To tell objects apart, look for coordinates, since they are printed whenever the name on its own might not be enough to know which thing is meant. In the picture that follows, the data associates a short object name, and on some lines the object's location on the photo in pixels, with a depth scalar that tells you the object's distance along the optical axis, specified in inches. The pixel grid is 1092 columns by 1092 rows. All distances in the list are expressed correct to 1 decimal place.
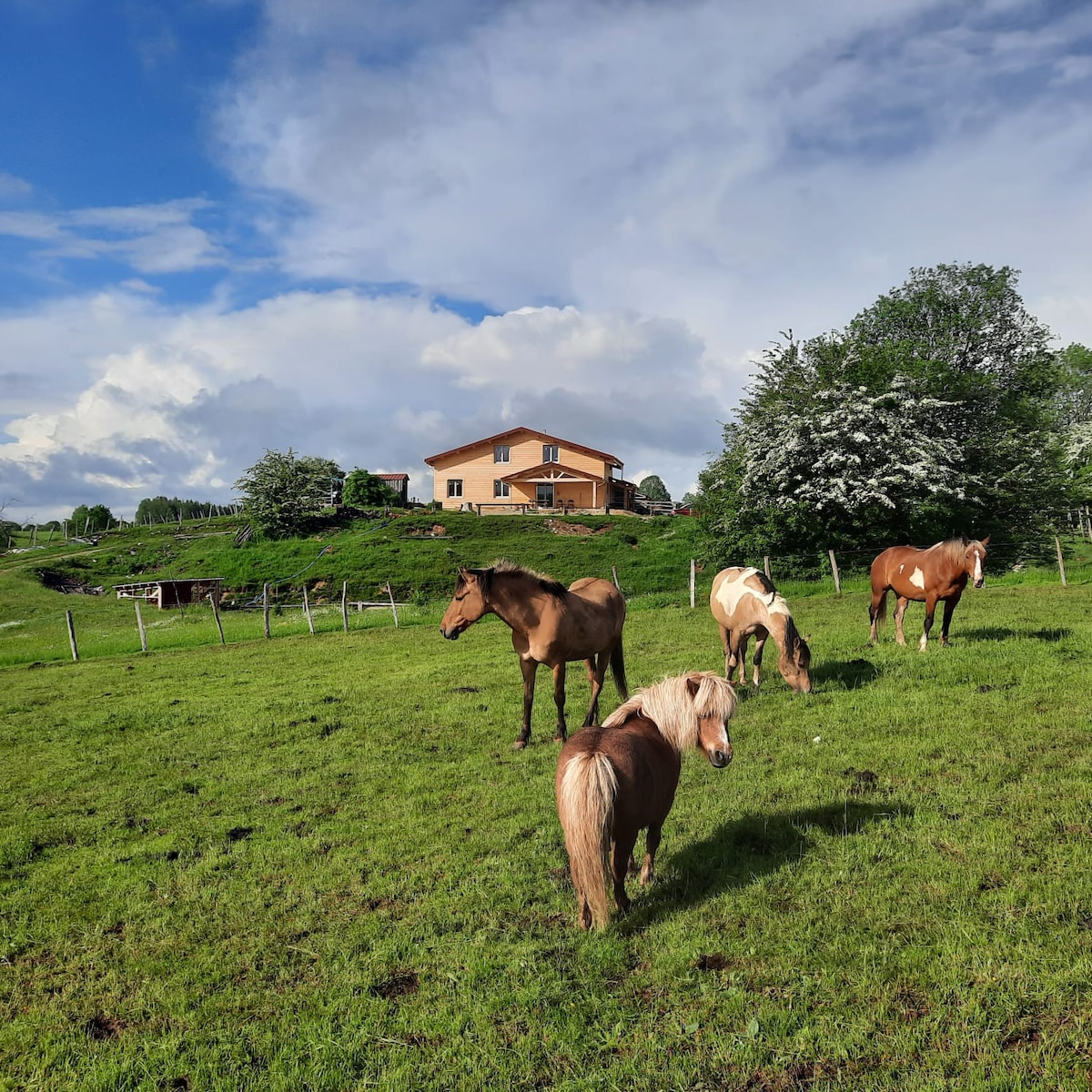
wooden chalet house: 2171.5
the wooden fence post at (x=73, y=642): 814.5
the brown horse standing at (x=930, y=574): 470.6
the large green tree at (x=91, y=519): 2802.7
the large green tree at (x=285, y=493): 1891.0
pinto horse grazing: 402.0
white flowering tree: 1065.5
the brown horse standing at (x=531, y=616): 348.8
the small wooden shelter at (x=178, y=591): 1412.4
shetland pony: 174.1
